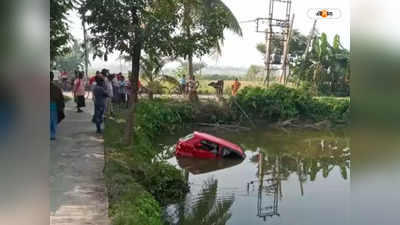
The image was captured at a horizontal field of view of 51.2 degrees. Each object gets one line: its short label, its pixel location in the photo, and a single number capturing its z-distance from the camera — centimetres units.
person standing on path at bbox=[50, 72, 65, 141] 371
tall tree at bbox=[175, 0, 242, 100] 470
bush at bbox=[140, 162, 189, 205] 522
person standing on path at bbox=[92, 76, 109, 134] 577
